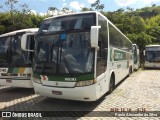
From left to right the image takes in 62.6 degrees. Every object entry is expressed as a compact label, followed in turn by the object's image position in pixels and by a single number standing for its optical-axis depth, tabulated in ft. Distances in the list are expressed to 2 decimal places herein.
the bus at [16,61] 18.74
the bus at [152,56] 47.14
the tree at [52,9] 70.69
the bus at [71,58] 13.73
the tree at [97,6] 75.35
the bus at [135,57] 46.12
